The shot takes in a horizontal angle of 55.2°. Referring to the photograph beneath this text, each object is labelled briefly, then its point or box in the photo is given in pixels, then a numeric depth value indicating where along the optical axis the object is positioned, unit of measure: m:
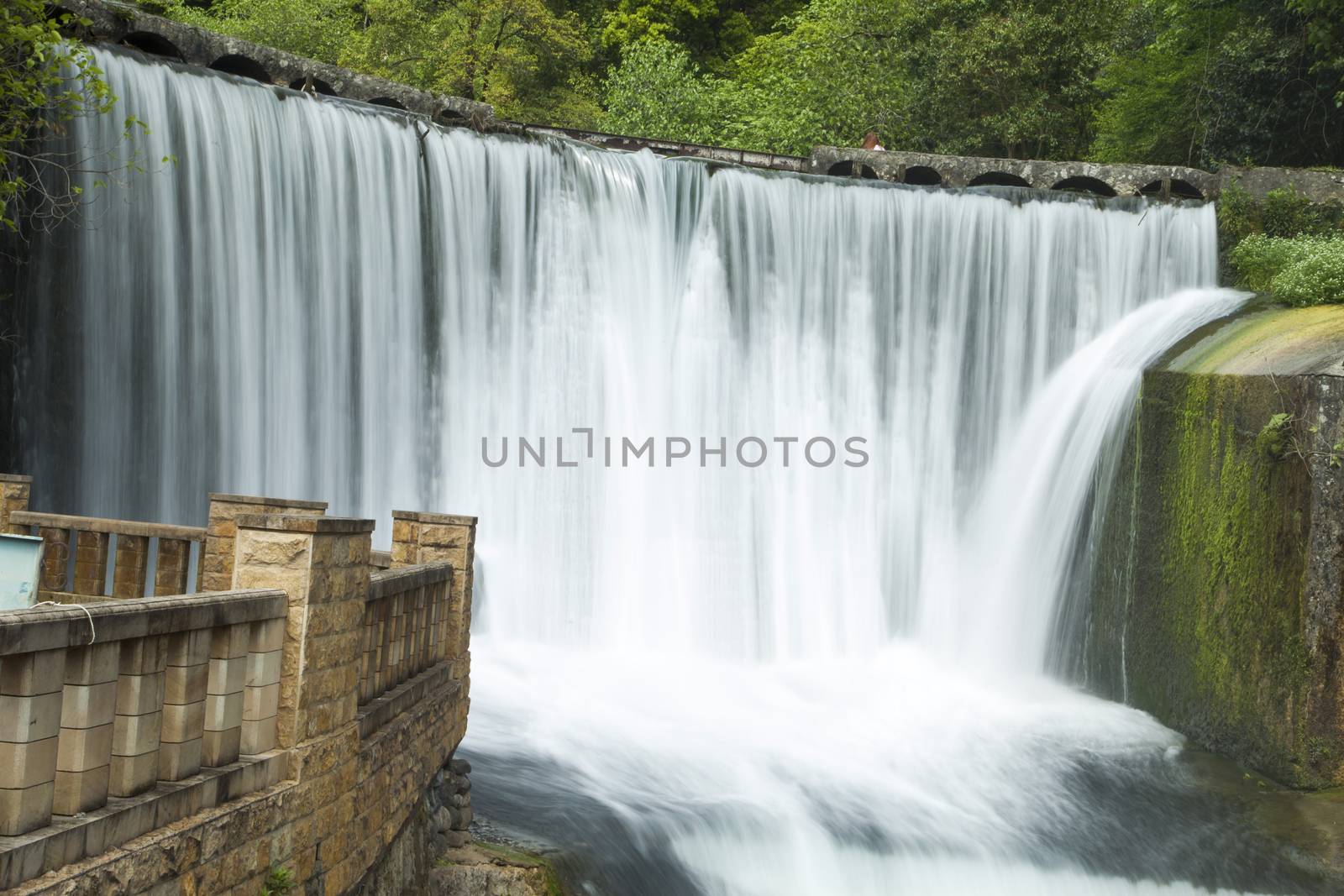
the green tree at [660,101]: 31.09
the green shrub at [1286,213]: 19.36
